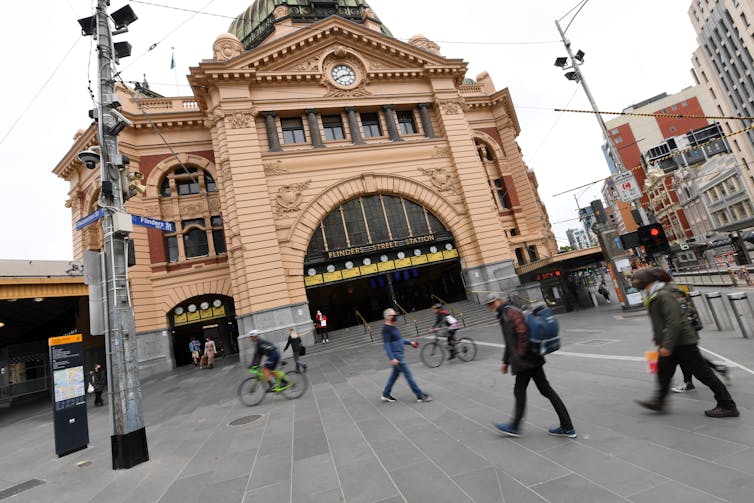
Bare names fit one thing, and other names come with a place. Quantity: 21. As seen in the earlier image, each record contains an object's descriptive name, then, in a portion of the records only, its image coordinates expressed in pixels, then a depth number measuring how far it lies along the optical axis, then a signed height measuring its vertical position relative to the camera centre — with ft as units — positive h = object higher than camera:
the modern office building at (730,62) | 165.48 +83.38
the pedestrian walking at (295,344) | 45.28 -1.65
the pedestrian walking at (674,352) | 15.35 -4.58
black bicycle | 37.65 -5.97
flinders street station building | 74.90 +32.55
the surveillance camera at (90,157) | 24.80 +14.69
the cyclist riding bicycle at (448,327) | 38.46 -3.14
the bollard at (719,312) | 32.83 -6.86
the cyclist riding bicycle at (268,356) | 31.81 -1.65
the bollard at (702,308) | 36.32 -6.91
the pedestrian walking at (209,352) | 66.44 -0.29
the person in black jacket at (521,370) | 15.71 -3.94
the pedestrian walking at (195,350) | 71.87 +0.75
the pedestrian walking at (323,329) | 69.67 -0.92
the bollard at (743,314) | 28.52 -6.55
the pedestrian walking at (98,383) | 48.57 -0.92
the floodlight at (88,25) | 26.35 +24.93
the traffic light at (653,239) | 30.81 +0.84
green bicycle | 32.32 -4.63
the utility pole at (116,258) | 21.89 +7.29
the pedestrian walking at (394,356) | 24.91 -3.32
